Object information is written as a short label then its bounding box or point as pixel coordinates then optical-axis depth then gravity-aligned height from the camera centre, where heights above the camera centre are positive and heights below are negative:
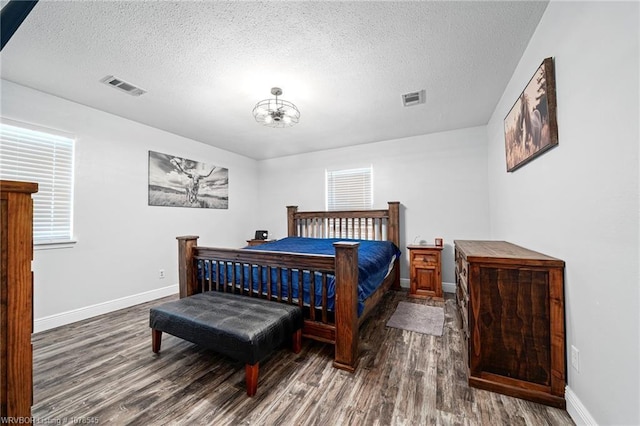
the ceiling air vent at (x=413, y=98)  2.72 +1.38
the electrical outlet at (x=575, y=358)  1.36 -0.80
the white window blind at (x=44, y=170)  2.45 +0.53
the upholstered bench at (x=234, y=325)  1.62 -0.78
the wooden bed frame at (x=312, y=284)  1.87 -0.59
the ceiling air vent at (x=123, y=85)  2.38 +1.37
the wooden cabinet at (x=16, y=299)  0.74 -0.25
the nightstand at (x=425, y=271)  3.57 -0.80
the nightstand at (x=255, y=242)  4.87 -0.47
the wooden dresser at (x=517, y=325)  1.49 -0.69
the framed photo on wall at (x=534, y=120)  1.54 +0.73
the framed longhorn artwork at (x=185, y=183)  3.68 +0.61
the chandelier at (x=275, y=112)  2.49 +1.10
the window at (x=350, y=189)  4.52 +0.56
